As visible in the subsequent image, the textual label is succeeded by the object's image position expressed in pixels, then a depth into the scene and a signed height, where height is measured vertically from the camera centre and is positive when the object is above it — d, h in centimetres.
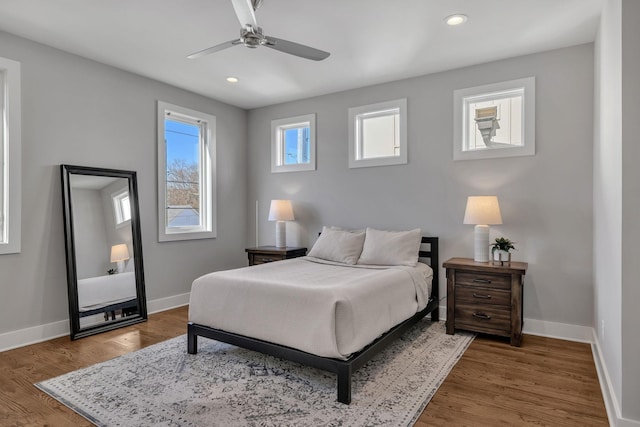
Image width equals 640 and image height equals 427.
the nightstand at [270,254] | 474 -66
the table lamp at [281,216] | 499 -18
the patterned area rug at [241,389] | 220 -126
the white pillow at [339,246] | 415 -51
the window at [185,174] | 464 +40
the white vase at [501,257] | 357 -58
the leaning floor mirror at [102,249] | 365 -47
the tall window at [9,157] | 330 +43
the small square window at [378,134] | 447 +84
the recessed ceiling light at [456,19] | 298 +146
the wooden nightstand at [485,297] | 335 -91
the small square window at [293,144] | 517 +84
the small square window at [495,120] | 374 +83
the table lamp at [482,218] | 357 -18
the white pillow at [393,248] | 384 -50
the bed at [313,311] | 243 -81
